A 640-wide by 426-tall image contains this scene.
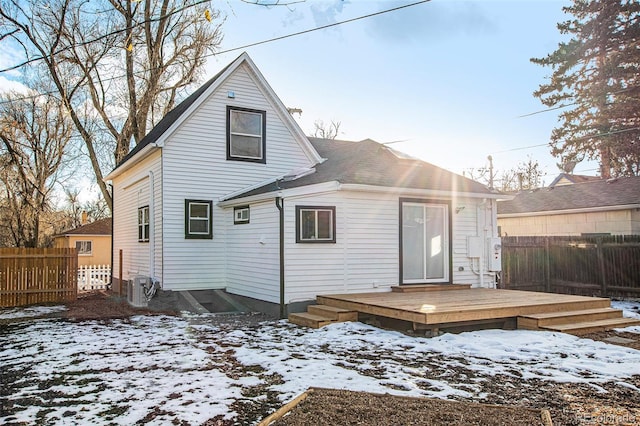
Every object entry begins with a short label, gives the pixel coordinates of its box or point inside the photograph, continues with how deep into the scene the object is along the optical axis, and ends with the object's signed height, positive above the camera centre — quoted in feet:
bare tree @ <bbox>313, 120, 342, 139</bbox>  118.83 +25.34
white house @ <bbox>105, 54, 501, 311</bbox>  34.32 +1.96
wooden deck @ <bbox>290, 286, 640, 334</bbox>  26.91 -4.35
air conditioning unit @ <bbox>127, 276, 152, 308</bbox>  40.09 -4.17
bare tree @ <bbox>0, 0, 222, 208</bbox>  61.87 +24.12
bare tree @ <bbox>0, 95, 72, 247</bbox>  75.36 +16.59
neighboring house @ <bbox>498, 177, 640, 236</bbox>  57.88 +2.80
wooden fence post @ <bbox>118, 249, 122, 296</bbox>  51.22 -3.72
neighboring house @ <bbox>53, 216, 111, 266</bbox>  99.91 -0.59
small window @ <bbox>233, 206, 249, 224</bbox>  39.37 +1.79
